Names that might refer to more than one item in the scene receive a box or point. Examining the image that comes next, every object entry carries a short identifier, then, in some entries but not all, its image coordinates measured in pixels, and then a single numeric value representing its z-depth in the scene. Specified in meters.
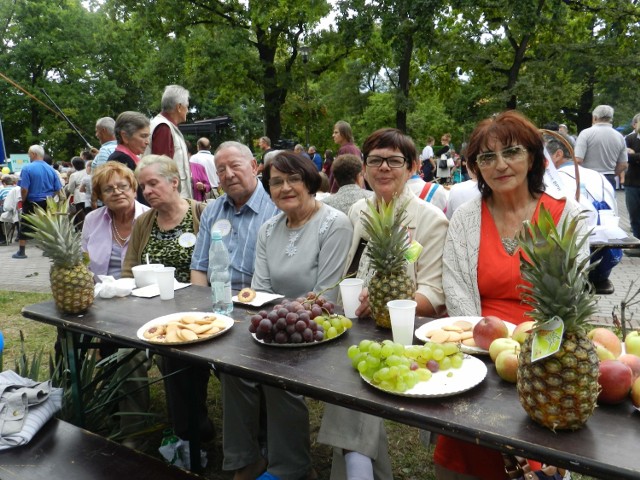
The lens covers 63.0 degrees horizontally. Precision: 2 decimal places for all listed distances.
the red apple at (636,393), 1.47
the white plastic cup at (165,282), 2.94
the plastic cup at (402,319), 2.01
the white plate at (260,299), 2.74
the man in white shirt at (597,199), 4.23
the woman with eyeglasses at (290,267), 2.82
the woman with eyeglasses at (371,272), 2.31
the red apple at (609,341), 1.66
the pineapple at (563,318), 1.30
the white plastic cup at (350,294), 2.42
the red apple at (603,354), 1.59
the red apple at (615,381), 1.48
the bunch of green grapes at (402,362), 1.65
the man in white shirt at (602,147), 7.77
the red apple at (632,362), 1.57
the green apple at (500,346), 1.77
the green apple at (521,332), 1.79
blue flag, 10.98
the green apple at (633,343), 1.69
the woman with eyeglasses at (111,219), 3.77
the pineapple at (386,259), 2.13
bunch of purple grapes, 2.13
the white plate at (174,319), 2.25
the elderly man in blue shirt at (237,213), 3.57
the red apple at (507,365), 1.68
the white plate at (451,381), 1.61
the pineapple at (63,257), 2.72
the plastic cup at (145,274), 3.21
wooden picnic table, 1.32
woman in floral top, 3.50
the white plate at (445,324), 1.93
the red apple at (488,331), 1.90
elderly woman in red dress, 2.55
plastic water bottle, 2.64
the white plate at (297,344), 2.12
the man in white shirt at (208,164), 9.05
